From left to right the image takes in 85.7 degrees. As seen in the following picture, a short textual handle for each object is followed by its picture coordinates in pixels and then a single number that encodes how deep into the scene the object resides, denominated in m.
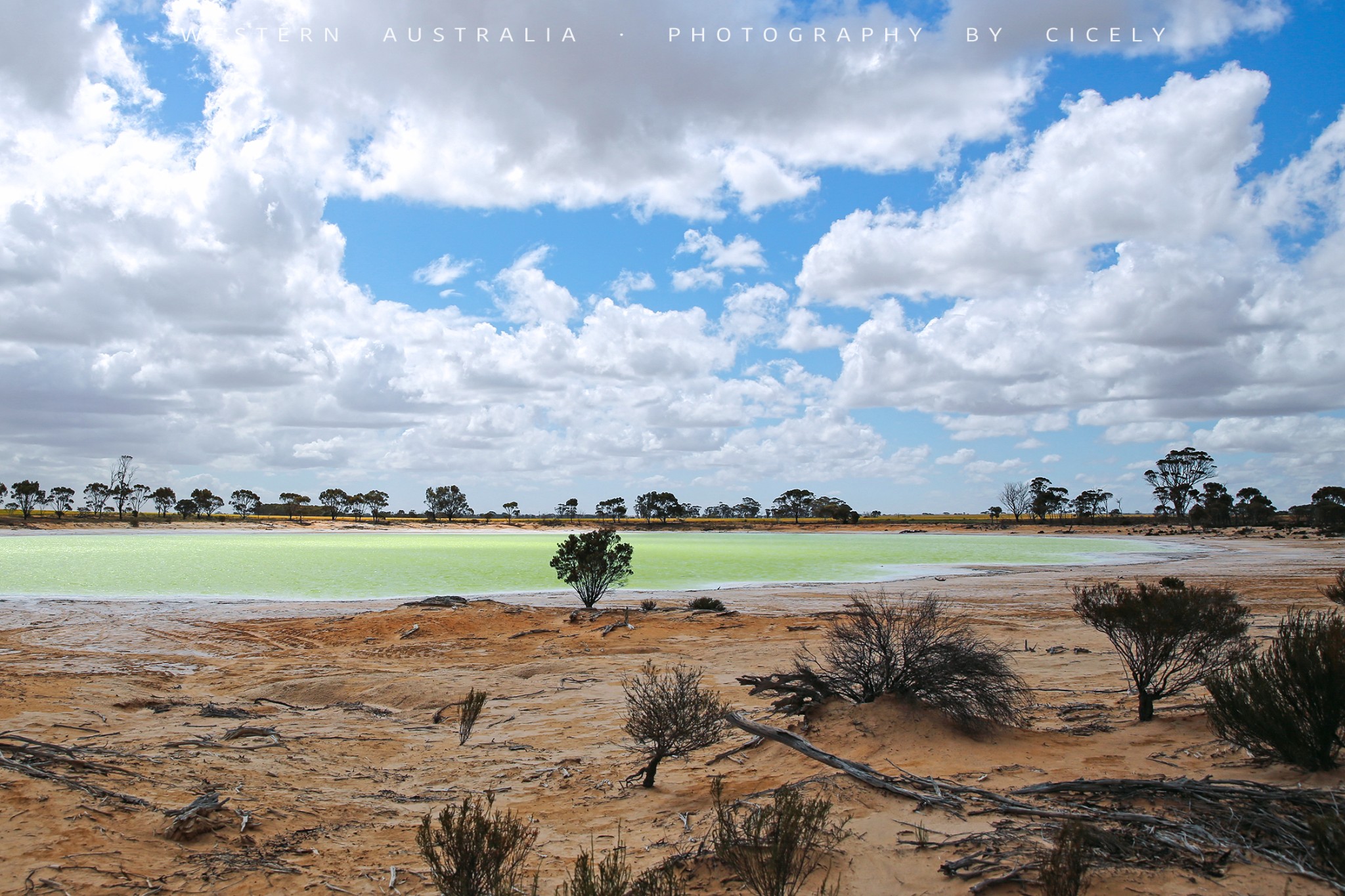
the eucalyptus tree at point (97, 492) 128.38
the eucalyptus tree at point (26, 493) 114.12
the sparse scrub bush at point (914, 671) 7.77
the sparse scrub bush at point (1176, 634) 8.07
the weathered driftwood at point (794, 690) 8.54
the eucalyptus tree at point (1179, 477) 116.62
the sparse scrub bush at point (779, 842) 4.20
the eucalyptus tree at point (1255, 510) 112.44
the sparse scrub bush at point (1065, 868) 3.68
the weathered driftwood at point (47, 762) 5.99
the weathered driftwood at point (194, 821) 5.49
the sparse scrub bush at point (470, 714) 9.16
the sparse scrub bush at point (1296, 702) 5.48
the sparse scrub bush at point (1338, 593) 15.52
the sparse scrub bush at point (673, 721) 7.11
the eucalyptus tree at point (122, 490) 127.25
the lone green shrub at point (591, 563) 23.59
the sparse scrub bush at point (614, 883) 3.66
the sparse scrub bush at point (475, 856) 4.25
